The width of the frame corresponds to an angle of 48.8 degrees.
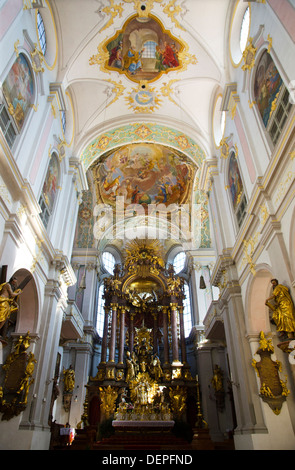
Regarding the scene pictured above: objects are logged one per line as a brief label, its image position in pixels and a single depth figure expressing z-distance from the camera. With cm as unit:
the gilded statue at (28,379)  871
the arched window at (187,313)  2198
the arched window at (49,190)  1129
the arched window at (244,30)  1051
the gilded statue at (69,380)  1605
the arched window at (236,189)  1091
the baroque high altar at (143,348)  1652
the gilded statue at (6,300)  674
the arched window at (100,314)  2159
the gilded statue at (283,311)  639
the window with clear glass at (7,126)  811
